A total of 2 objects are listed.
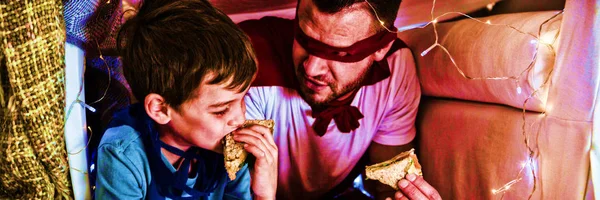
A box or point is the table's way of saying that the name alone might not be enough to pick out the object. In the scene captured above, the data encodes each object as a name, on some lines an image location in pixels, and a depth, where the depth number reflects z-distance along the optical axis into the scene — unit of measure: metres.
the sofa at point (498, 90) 1.03
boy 1.00
